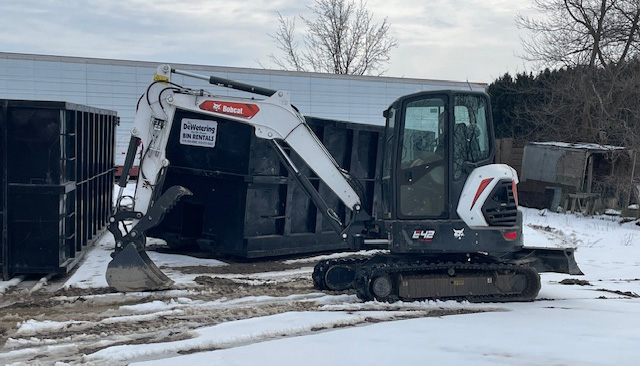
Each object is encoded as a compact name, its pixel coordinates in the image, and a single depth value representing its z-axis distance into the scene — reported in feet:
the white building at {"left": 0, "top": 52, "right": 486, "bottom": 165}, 84.74
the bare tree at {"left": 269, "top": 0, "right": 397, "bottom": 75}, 138.31
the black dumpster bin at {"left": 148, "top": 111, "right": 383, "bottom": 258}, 35.81
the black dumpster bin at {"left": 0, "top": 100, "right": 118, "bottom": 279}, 30.22
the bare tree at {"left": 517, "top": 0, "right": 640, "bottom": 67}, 84.12
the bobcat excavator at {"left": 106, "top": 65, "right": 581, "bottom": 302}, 26.30
